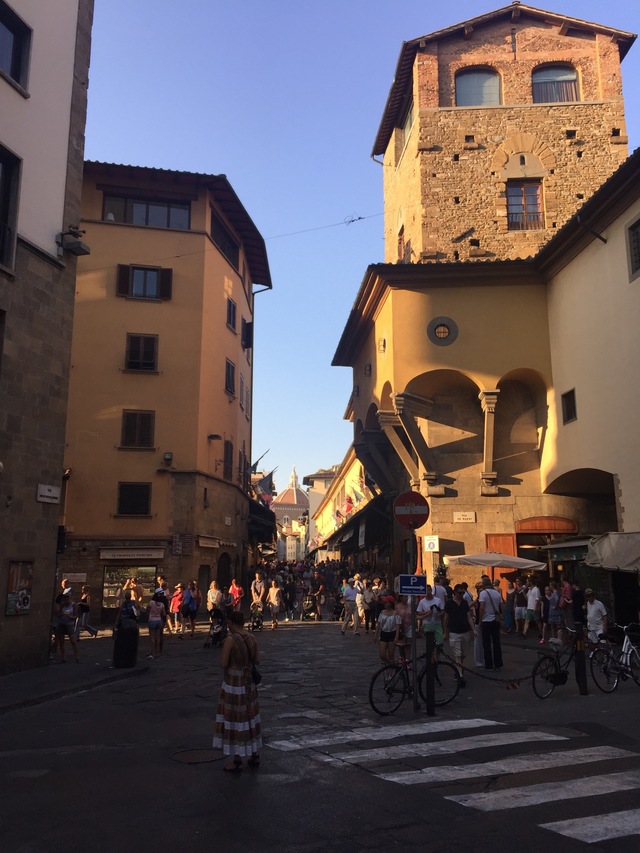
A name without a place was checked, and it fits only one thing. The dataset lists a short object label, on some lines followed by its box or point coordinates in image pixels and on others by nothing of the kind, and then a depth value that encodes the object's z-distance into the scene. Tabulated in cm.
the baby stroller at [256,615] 2419
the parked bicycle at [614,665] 1192
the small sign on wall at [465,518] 2441
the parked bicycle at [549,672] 1125
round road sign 1120
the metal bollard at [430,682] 1000
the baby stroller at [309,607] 3044
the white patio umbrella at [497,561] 2112
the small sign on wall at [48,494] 1552
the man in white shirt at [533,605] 1961
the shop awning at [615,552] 1628
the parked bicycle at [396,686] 1007
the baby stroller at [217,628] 1909
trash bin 1514
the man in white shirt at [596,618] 1411
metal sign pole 1018
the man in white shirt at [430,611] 1360
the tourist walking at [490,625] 1457
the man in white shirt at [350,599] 2338
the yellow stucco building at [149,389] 2828
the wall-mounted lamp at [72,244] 1656
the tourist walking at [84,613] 1966
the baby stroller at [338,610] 3021
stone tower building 2766
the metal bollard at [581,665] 1154
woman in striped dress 714
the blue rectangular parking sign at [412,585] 1053
